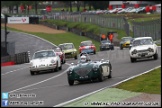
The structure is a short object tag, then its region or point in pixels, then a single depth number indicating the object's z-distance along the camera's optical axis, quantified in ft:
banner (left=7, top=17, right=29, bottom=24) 271.20
